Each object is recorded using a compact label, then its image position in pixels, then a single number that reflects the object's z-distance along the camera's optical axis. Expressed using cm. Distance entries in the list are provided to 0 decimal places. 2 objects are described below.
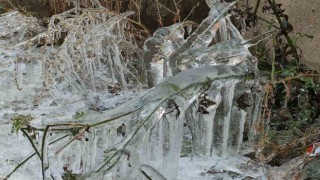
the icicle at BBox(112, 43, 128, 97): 325
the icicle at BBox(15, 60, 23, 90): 337
